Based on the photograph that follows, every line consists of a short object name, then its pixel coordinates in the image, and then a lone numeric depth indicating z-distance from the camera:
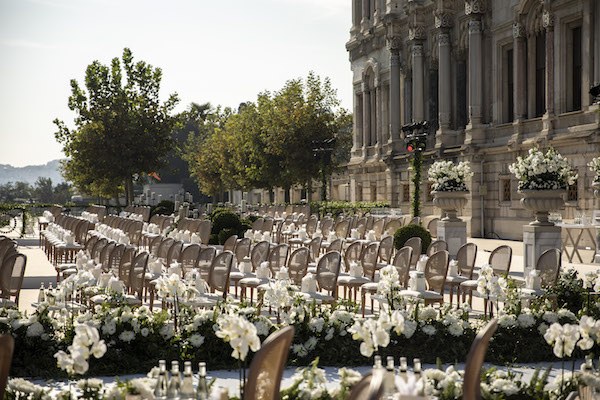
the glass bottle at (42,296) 11.83
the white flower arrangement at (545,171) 17.95
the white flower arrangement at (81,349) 6.16
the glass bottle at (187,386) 5.35
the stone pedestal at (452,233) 22.89
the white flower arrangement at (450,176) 23.19
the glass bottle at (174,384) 5.30
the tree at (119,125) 49.16
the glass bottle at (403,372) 5.12
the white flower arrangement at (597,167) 19.58
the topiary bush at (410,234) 22.11
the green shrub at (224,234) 29.00
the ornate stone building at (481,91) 30.34
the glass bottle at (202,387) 5.31
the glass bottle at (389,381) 5.14
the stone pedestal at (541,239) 18.14
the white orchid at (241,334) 6.09
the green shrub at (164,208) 42.88
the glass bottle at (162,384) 5.54
